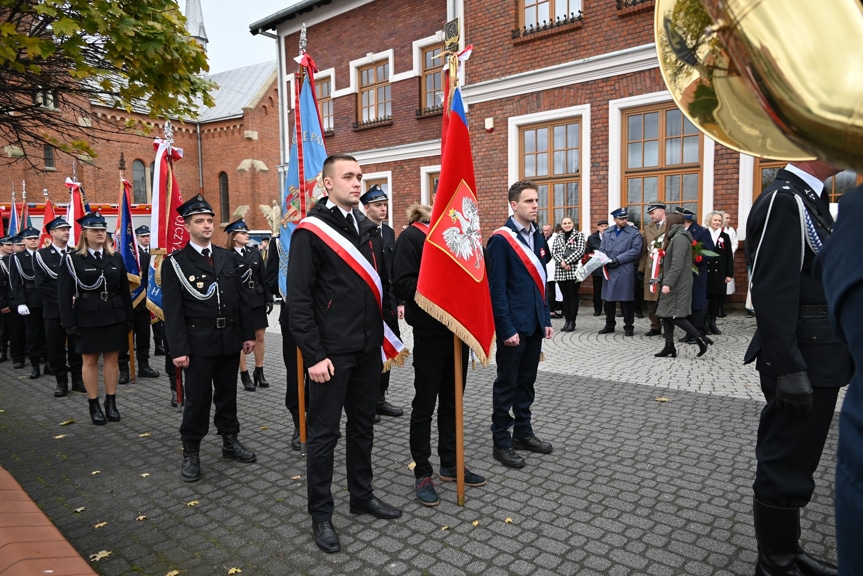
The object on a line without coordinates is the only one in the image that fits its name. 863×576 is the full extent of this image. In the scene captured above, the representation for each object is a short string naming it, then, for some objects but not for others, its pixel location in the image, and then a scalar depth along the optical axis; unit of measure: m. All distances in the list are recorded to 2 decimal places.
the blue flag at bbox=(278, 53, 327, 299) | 5.62
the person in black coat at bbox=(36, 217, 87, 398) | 7.60
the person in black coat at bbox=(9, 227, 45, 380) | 8.99
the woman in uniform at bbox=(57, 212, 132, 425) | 6.10
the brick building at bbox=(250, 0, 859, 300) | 11.79
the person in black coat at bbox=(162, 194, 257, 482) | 4.52
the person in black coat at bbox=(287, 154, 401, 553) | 3.42
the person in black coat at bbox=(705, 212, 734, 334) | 10.10
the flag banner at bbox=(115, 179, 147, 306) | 8.36
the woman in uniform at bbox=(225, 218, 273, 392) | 7.04
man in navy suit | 4.45
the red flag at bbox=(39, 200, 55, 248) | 10.84
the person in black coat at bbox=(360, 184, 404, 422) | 5.97
